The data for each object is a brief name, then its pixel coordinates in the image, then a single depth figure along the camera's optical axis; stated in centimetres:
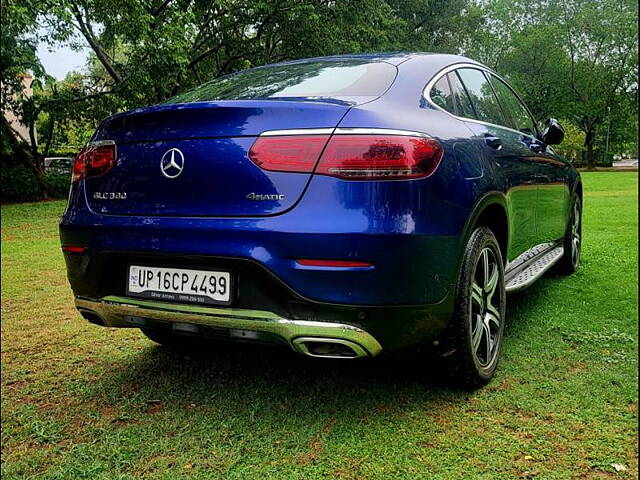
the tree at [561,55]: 3909
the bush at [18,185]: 1764
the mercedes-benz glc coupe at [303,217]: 230
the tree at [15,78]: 1591
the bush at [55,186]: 1873
